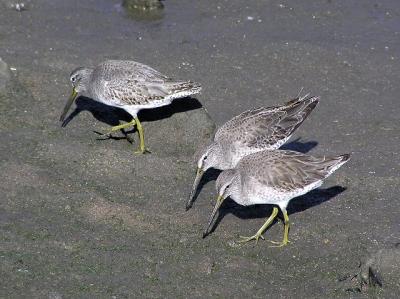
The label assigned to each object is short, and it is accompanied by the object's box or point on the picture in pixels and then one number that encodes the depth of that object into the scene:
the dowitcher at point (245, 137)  10.15
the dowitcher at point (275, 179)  9.41
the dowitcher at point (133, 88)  11.14
